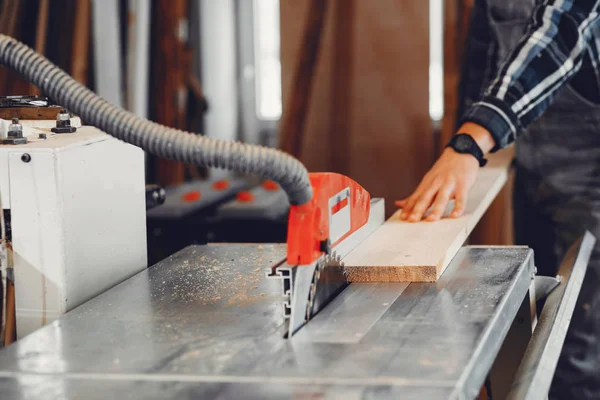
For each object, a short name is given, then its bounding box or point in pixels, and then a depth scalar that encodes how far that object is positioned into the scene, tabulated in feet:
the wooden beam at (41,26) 9.12
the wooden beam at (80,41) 9.59
